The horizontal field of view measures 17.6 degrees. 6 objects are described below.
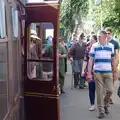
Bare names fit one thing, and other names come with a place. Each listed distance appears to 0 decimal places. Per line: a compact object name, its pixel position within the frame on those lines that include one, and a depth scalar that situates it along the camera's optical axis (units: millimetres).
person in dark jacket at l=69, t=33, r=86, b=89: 12664
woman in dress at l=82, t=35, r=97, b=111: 8616
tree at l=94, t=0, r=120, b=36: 22439
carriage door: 5652
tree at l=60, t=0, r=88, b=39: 34312
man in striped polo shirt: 7797
